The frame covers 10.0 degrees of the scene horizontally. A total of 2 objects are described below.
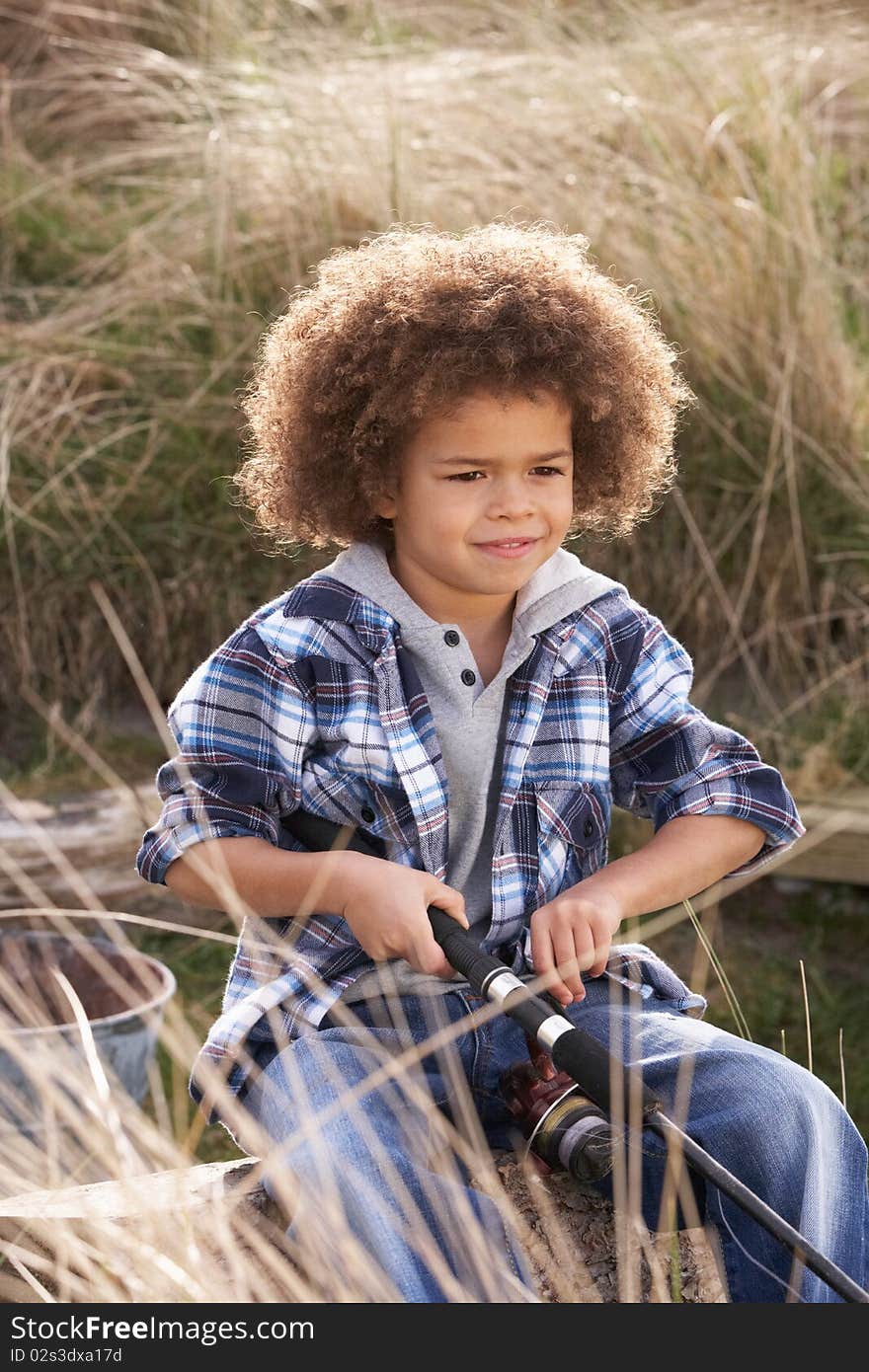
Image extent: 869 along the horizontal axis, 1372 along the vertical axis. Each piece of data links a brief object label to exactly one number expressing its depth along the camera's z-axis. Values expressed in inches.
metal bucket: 176.0
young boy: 150.2
